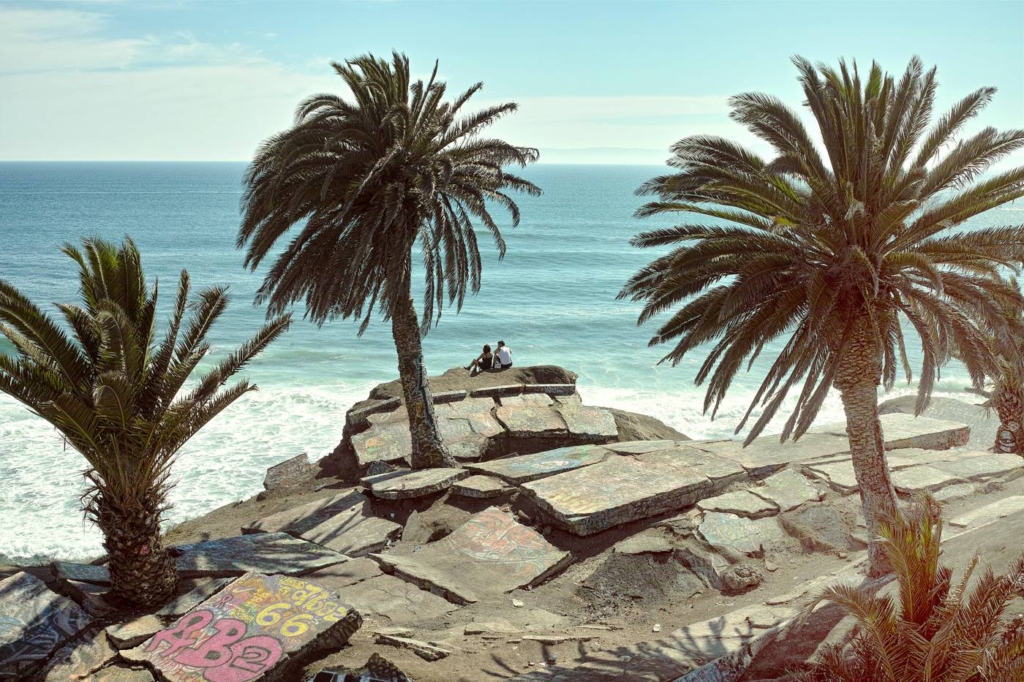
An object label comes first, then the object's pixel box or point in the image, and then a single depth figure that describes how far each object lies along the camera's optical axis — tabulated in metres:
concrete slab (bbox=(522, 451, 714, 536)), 12.21
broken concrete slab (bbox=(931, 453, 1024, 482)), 13.34
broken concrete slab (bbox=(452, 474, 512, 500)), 13.70
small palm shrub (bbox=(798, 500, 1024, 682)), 5.43
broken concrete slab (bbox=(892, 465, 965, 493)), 12.79
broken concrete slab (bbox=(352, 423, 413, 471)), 16.62
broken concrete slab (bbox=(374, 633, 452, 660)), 8.37
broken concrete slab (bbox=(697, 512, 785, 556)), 11.66
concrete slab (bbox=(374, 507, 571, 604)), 11.05
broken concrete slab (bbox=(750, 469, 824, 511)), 12.82
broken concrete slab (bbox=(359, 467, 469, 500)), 13.95
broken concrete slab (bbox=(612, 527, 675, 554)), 11.52
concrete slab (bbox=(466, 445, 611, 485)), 14.09
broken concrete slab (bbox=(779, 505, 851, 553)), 11.91
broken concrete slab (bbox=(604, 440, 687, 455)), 15.31
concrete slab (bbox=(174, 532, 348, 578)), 10.42
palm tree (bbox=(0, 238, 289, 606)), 8.98
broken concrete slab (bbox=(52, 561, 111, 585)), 9.55
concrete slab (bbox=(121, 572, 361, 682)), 7.87
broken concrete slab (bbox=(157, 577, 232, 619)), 9.25
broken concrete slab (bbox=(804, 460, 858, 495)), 13.16
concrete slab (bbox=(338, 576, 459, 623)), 10.07
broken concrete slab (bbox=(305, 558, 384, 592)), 10.73
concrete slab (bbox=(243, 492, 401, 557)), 12.75
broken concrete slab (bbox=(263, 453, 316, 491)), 17.60
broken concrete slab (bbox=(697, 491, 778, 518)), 12.44
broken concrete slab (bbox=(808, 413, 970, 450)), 15.17
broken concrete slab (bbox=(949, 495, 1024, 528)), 10.94
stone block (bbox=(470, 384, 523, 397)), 19.62
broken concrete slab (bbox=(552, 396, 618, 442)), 17.80
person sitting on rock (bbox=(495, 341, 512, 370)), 22.00
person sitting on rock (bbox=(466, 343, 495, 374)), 21.94
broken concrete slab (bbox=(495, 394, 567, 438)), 17.70
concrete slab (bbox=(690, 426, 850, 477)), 14.09
